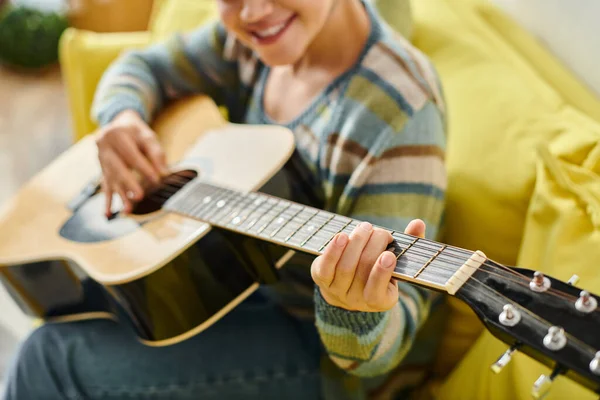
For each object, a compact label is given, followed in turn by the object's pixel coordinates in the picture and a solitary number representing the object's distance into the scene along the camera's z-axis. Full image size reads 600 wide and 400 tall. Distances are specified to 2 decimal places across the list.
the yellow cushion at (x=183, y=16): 1.41
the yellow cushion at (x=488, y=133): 0.90
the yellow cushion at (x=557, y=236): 0.76
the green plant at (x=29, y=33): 2.37
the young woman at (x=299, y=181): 0.79
